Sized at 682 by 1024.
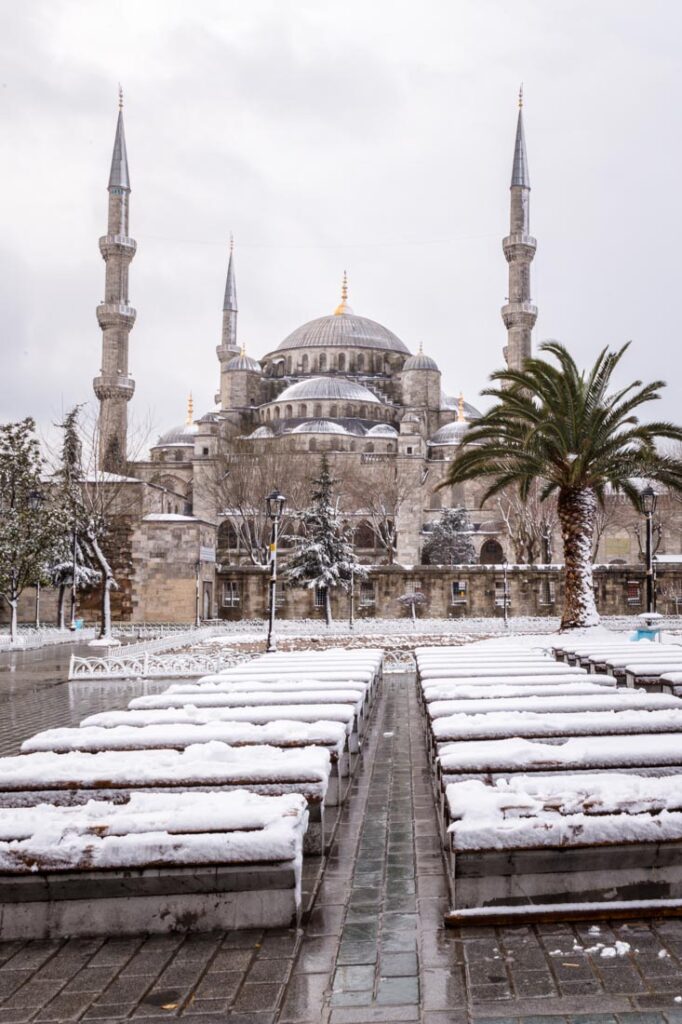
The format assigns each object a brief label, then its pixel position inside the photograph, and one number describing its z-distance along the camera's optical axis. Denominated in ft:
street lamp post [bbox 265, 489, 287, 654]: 54.90
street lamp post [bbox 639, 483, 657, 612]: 66.74
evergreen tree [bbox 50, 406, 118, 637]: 80.74
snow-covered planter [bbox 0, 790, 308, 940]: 11.32
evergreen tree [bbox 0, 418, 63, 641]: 76.95
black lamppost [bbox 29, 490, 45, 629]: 81.30
